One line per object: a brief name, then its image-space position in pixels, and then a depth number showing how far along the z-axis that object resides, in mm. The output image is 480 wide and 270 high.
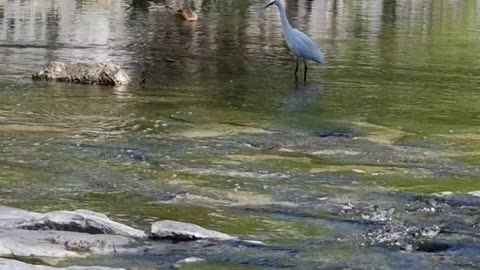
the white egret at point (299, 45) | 16359
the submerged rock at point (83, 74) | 14500
